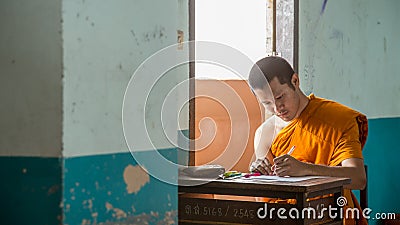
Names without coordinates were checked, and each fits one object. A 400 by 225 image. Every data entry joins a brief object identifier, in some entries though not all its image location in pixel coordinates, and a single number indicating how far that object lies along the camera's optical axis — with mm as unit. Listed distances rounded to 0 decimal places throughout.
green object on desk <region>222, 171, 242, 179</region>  3584
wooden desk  3230
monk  3703
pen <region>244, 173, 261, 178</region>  3596
